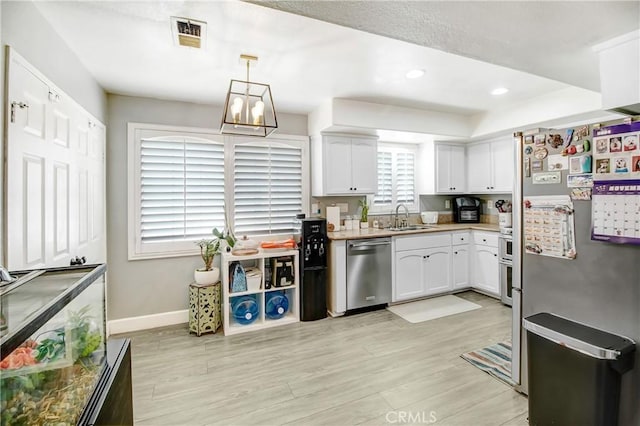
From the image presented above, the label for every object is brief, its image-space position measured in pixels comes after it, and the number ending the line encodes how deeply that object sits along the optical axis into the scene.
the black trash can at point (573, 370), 1.44
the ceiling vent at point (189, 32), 1.86
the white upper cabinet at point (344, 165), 3.72
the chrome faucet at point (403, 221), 4.52
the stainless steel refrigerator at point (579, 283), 1.48
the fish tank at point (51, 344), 0.76
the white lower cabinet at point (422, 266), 3.84
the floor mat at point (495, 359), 2.30
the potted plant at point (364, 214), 4.24
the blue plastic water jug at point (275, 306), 3.39
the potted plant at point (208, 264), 3.16
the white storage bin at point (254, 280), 3.22
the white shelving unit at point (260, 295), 3.10
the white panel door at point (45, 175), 1.47
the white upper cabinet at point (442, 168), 4.46
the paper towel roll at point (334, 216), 3.94
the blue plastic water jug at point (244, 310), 3.21
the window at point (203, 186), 3.23
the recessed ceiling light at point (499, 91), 3.12
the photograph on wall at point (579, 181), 1.60
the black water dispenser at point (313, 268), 3.41
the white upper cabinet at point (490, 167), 4.05
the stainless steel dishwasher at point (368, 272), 3.56
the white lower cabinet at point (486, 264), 3.94
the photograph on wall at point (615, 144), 1.47
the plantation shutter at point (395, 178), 4.52
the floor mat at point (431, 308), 3.49
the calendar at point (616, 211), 1.42
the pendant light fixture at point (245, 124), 2.25
